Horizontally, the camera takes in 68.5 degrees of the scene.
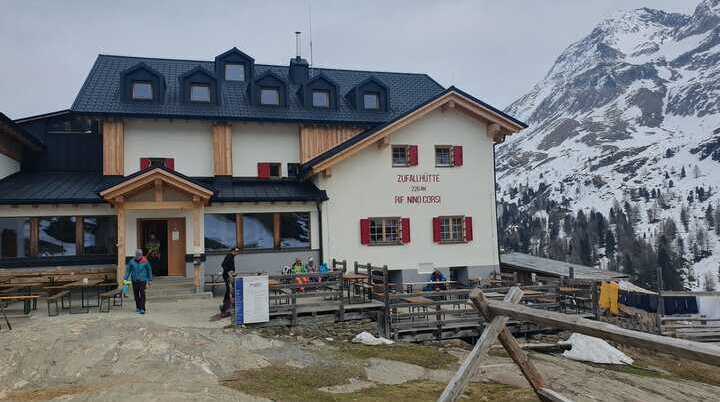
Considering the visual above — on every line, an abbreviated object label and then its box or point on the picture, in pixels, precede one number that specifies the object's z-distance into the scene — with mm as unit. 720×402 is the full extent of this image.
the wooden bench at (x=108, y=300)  14371
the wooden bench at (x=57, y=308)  13122
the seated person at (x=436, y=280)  19734
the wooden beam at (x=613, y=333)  4453
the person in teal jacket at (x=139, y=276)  13789
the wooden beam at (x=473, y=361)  6215
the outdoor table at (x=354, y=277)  15591
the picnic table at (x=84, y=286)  14441
